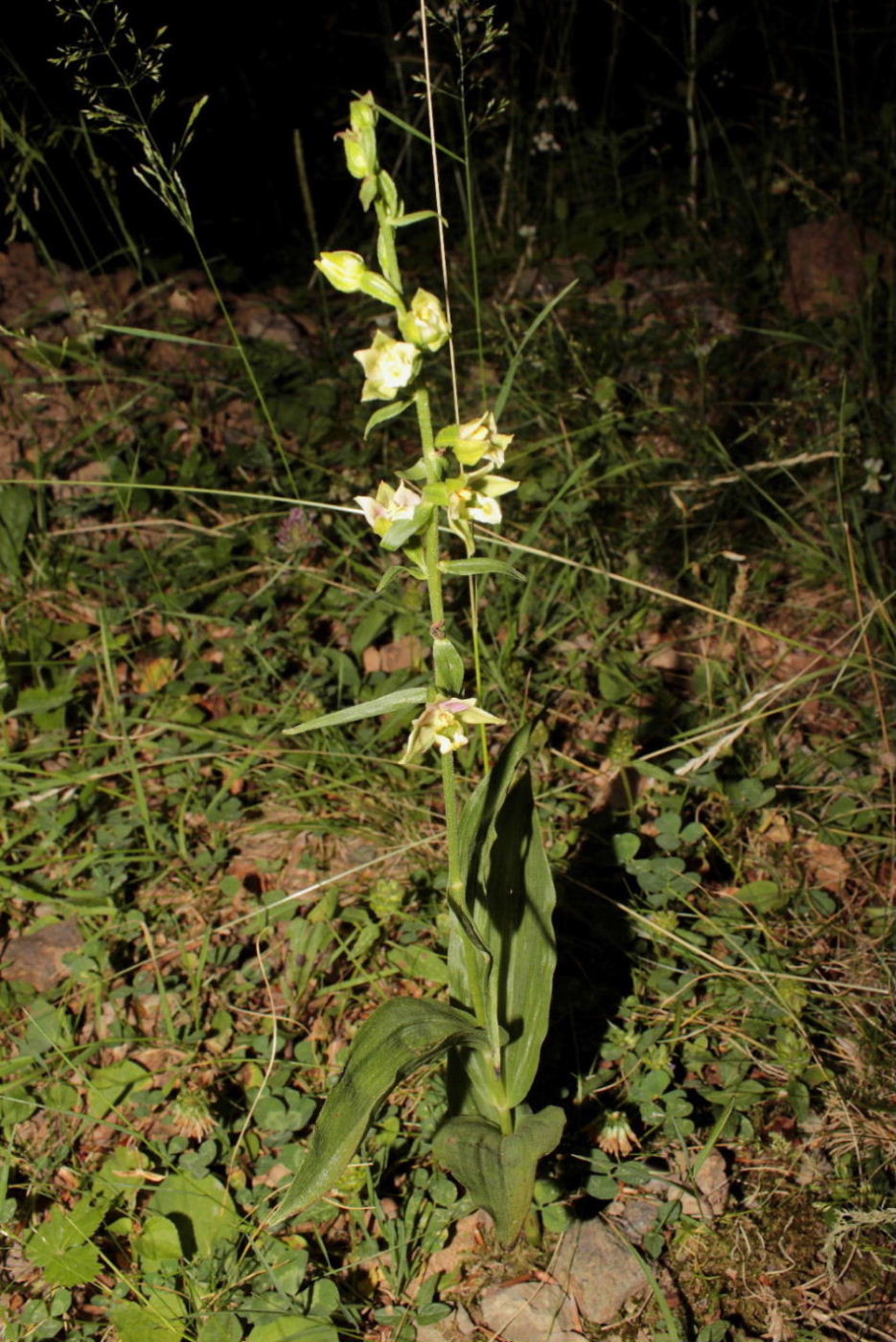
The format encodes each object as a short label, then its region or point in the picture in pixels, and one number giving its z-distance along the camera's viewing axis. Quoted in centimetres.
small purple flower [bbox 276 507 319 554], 87
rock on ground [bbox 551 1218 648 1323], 56
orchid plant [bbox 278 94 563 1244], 47
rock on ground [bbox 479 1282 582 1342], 56
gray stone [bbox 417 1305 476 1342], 56
